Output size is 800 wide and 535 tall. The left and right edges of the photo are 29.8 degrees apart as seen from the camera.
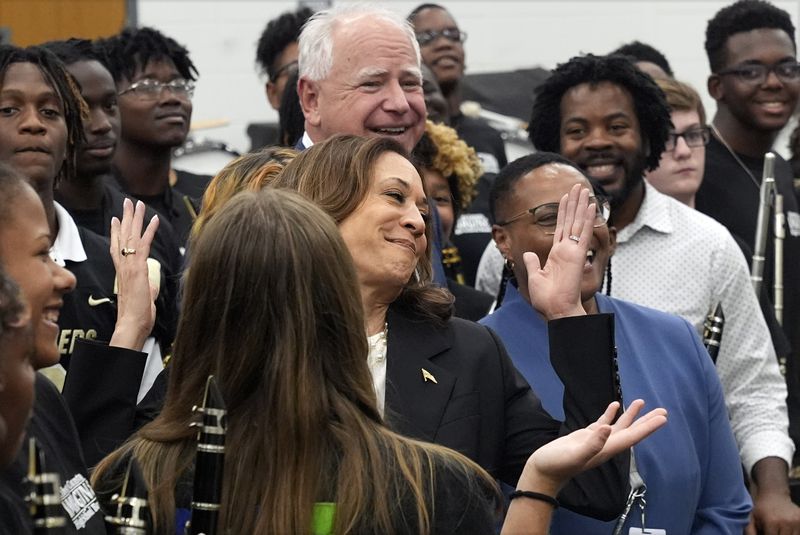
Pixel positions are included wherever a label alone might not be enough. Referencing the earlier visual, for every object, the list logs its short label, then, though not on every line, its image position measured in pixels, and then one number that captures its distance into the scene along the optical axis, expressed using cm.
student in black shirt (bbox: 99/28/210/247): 593
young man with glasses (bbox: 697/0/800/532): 618
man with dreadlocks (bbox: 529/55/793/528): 472
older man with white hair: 465
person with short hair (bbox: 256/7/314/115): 713
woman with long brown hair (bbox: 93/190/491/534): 254
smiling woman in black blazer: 333
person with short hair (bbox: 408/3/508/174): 746
